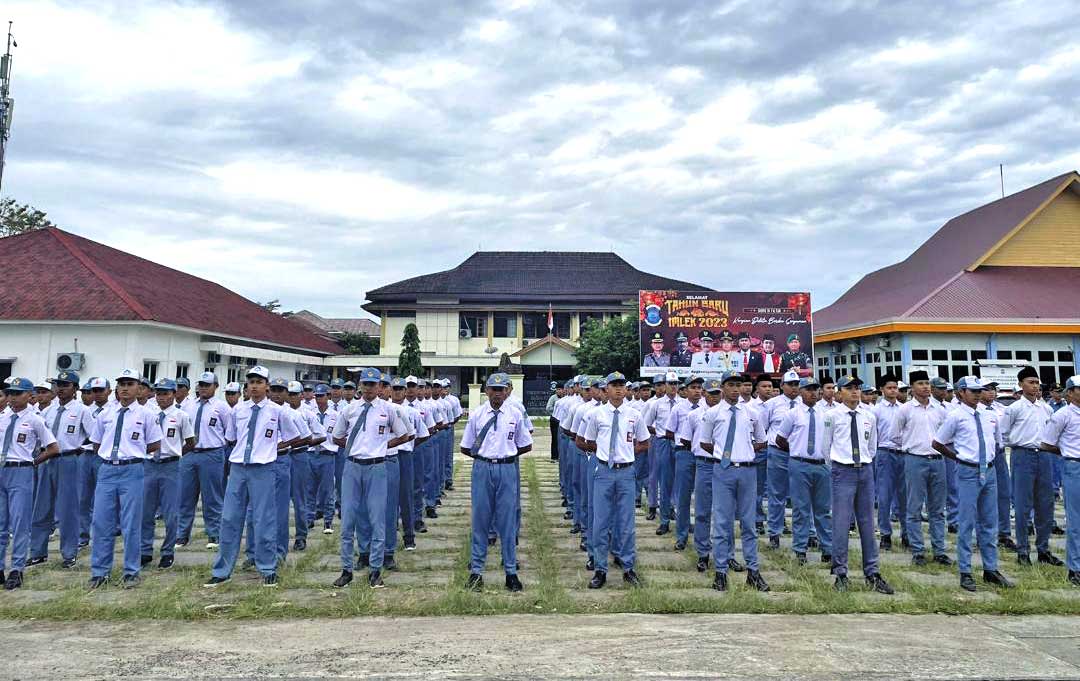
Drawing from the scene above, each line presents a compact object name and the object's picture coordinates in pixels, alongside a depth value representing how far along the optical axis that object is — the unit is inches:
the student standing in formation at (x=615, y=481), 251.9
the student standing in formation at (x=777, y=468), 320.2
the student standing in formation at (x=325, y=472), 346.3
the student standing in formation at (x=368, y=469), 251.8
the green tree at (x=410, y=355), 1306.6
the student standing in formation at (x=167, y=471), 281.6
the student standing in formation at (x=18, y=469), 247.3
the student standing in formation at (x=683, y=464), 317.7
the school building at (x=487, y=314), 1443.2
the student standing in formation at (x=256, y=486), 251.1
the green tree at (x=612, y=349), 1158.3
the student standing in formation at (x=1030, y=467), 287.7
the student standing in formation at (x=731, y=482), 249.4
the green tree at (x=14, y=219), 1263.5
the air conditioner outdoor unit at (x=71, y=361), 735.1
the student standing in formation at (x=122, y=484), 246.1
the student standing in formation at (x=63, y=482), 278.7
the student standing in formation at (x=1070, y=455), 251.9
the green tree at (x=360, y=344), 1767.1
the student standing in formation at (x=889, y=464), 315.9
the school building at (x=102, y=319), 738.2
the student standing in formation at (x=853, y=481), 244.7
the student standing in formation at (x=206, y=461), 298.8
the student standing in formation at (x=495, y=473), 245.1
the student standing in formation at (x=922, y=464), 291.9
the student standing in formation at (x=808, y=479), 282.4
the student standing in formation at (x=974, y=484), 247.4
